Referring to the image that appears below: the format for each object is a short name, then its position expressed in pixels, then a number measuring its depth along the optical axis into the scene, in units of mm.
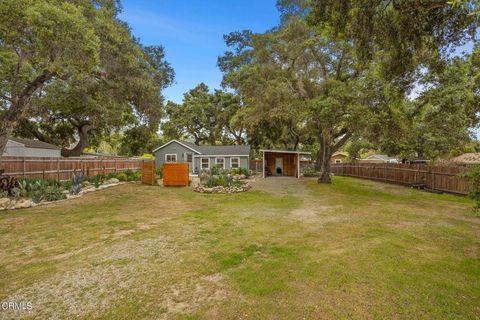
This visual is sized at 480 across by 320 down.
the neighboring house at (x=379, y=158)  48825
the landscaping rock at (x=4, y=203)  8856
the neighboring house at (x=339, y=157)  51131
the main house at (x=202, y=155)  24734
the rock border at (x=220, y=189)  13242
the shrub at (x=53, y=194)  10133
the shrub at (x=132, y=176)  18803
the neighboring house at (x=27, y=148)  19844
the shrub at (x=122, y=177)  18073
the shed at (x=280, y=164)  25277
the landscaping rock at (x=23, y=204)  9011
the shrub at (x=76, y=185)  11570
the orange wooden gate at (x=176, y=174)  16125
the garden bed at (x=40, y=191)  9258
